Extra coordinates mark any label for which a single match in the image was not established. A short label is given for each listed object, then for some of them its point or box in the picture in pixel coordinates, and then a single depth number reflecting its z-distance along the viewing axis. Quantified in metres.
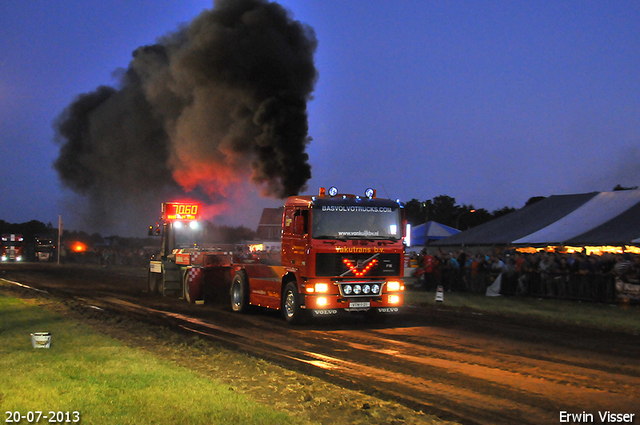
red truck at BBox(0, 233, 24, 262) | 64.25
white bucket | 9.00
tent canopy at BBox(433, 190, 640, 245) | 22.91
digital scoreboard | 20.92
